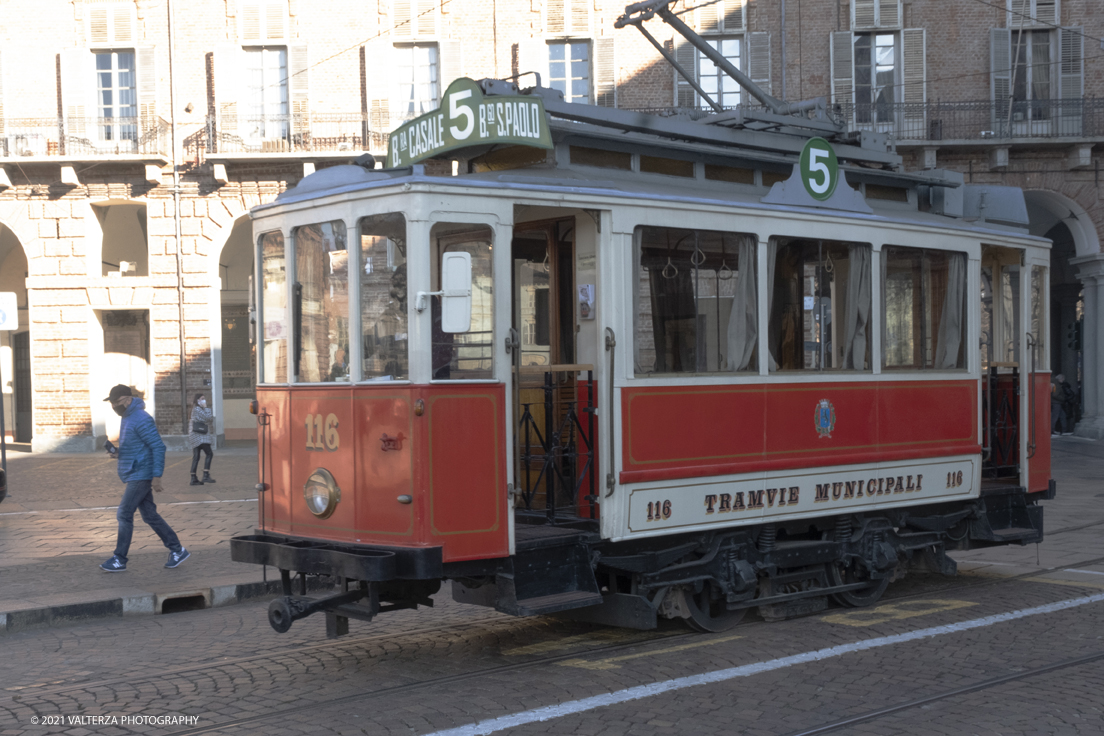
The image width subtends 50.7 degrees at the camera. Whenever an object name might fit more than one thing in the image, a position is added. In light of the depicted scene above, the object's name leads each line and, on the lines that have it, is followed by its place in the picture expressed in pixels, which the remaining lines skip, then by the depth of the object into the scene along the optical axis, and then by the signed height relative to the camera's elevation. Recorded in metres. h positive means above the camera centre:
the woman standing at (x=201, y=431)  18.88 -1.36
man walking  10.30 -1.05
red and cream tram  6.27 -0.18
